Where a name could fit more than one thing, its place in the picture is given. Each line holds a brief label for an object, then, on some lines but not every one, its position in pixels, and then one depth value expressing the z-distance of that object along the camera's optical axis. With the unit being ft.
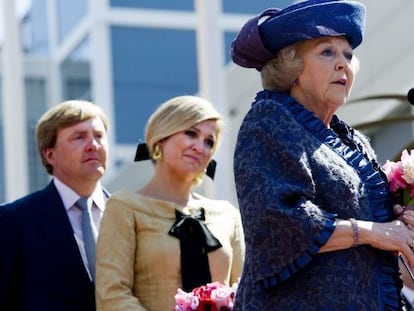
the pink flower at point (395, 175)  13.17
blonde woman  16.66
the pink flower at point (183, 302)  15.40
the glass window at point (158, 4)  72.38
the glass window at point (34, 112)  73.72
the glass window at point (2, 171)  83.52
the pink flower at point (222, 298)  15.34
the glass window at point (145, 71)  73.12
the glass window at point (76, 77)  79.41
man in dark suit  17.49
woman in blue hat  12.46
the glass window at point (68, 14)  77.00
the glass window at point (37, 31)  84.07
